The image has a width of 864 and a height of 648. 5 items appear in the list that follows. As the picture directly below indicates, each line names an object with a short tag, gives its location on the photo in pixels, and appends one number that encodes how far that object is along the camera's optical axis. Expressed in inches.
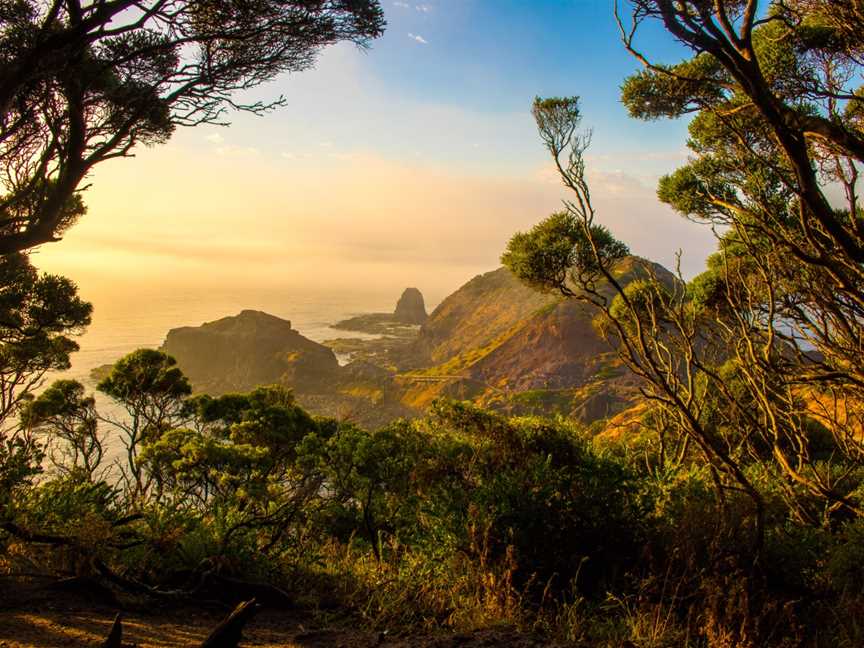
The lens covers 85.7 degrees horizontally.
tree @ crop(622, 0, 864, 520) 114.7
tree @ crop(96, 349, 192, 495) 788.6
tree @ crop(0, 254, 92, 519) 455.2
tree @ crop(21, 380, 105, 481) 767.1
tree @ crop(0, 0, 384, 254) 239.5
